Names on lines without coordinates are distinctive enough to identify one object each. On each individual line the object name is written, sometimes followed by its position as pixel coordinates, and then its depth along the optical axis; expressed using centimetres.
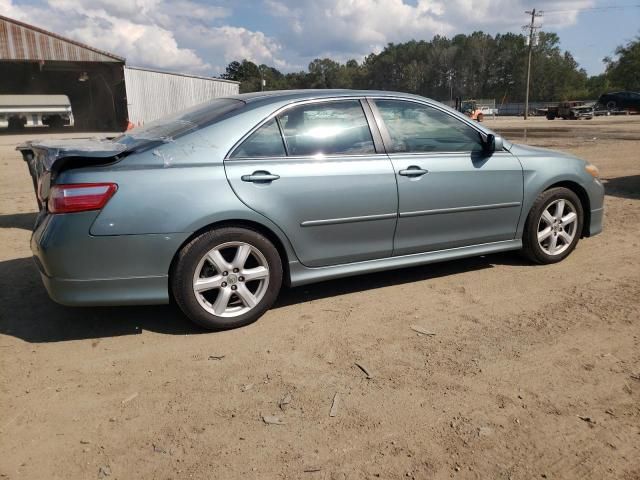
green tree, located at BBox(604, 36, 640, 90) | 7506
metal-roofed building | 2784
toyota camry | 323
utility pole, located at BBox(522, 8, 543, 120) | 5472
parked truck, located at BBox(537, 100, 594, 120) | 4228
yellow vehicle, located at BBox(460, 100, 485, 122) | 4084
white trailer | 2966
